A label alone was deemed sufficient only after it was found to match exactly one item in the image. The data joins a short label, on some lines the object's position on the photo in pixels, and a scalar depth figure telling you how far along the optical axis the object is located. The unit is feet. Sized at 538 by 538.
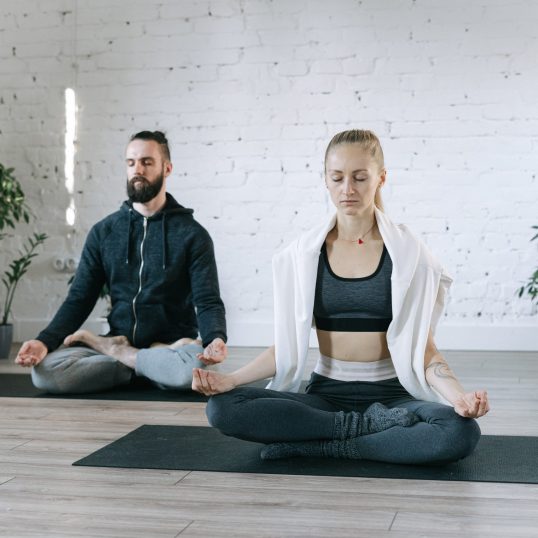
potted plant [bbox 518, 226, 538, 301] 15.60
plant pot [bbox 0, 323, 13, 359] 16.01
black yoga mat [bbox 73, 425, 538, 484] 7.23
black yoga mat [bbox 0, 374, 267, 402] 11.46
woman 7.47
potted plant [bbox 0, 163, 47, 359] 16.08
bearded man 11.82
